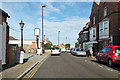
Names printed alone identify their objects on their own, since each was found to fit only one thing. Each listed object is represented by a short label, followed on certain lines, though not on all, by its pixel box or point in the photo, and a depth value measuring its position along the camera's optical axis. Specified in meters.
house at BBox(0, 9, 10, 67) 9.32
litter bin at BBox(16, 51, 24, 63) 12.41
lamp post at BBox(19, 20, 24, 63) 12.41
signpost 29.98
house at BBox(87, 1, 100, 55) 28.88
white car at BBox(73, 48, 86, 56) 23.50
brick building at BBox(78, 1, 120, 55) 20.91
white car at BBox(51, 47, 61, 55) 25.50
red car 10.75
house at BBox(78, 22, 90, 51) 39.50
